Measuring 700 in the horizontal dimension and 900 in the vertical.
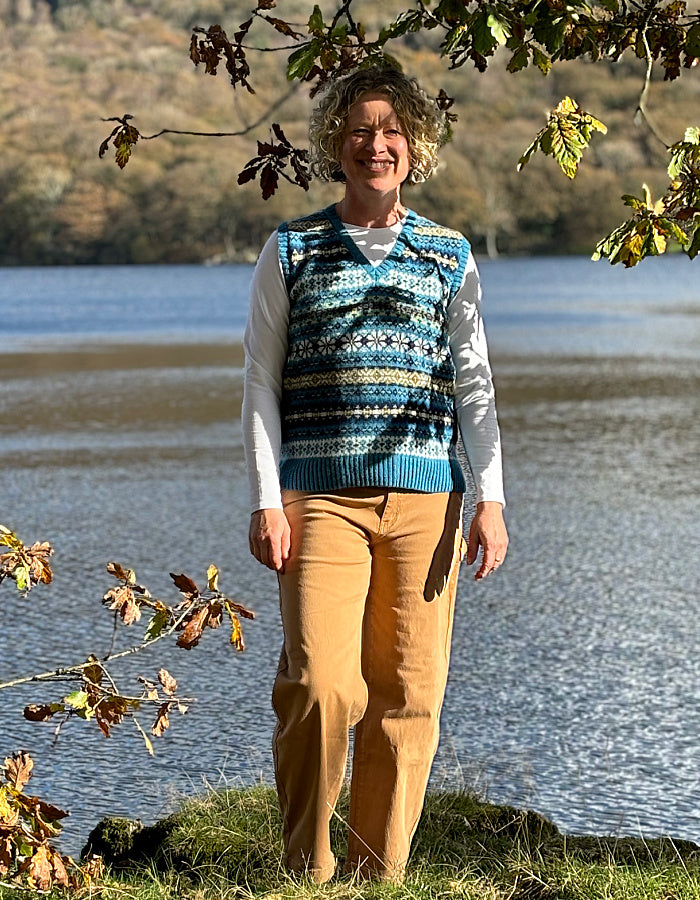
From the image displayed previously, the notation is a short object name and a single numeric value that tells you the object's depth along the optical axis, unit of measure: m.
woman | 3.80
